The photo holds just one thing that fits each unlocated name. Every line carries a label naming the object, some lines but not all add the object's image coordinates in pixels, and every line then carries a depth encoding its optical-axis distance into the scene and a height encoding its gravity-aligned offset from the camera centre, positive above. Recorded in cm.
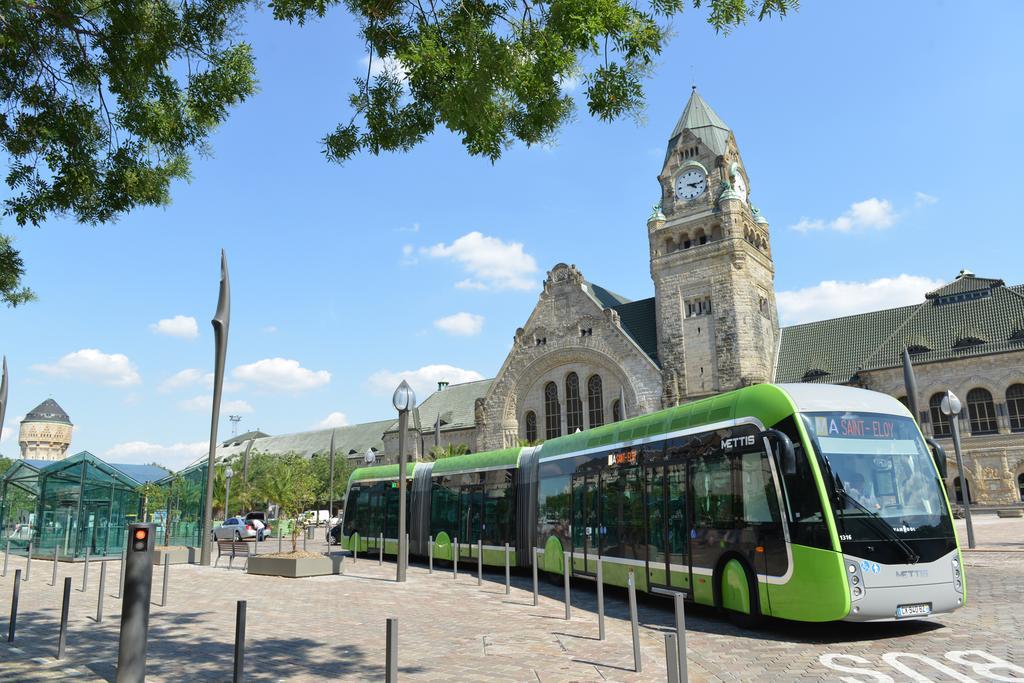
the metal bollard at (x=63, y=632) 857 -146
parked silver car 4094 -143
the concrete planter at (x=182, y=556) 2311 -157
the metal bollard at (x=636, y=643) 753 -149
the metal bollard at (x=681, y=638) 566 -111
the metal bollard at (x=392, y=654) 560 -117
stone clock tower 4072 +1330
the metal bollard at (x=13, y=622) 948 -145
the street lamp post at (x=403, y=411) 1734 +228
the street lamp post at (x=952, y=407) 2177 +258
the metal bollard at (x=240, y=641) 657 -124
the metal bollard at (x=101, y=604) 1131 -152
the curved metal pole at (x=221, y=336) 1600 +372
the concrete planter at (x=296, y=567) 1823 -157
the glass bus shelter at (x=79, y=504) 2498 +17
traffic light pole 644 -87
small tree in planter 2381 +53
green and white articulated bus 866 -15
